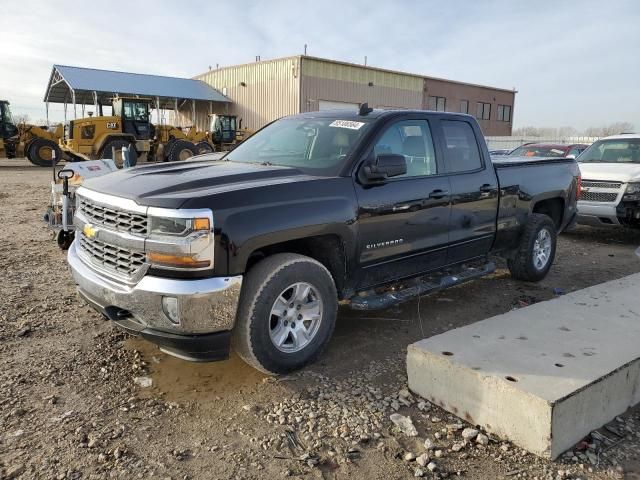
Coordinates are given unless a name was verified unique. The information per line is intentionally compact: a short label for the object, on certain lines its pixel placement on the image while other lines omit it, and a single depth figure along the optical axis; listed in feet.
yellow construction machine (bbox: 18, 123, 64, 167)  73.82
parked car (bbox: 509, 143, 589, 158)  45.68
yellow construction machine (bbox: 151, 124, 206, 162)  73.92
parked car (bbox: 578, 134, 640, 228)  27.78
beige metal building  107.65
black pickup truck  10.33
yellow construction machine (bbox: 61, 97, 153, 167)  66.95
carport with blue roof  100.89
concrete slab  9.32
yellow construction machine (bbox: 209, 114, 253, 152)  83.46
